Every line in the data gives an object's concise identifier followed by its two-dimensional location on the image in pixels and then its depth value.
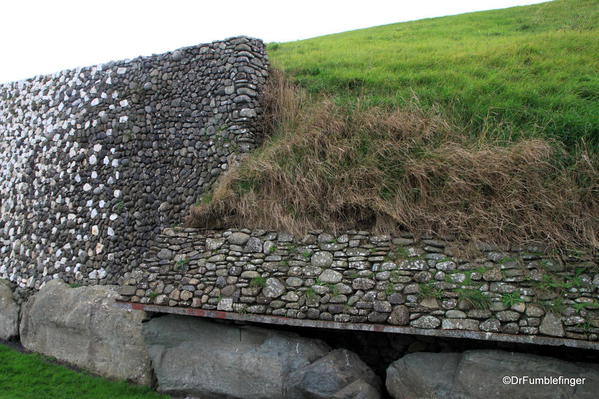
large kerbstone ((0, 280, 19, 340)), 14.08
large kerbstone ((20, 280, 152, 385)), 10.59
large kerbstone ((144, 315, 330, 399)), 8.44
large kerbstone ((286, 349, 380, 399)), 7.94
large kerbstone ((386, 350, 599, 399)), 6.81
